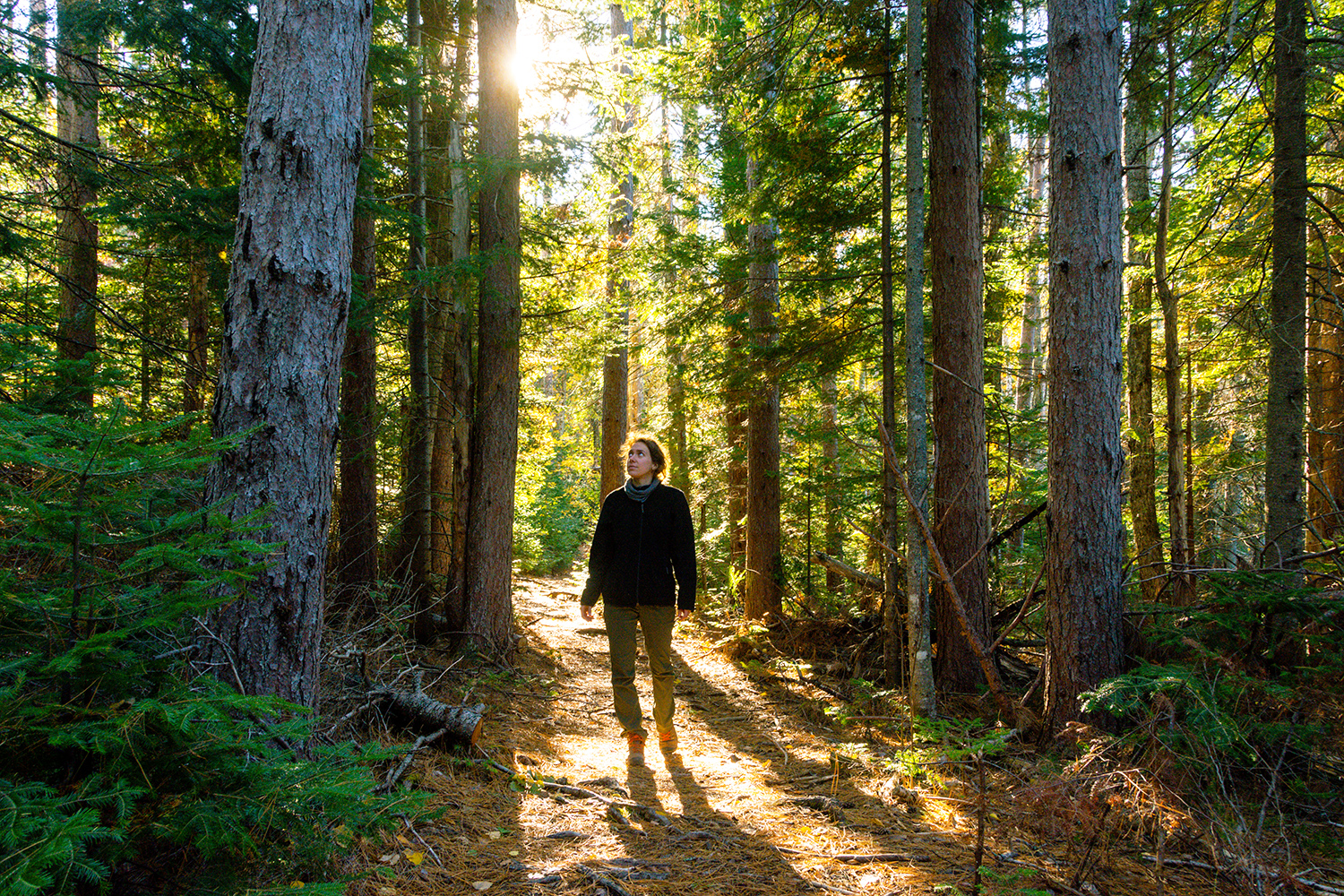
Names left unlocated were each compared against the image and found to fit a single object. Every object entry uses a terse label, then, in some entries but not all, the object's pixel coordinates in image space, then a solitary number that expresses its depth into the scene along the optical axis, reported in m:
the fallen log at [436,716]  4.79
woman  5.39
